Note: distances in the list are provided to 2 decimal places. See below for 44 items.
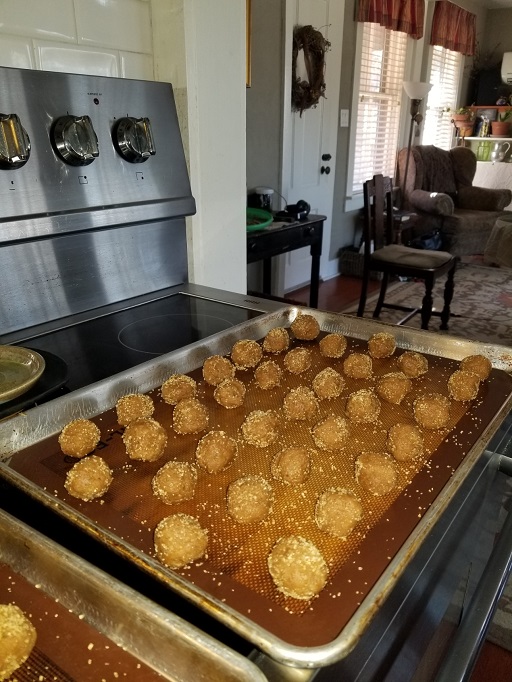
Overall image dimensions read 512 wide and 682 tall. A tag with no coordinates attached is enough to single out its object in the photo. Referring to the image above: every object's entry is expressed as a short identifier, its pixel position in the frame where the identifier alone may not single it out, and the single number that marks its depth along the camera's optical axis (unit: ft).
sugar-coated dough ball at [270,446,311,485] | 2.78
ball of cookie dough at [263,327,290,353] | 4.20
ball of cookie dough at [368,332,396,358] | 4.11
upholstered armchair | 17.01
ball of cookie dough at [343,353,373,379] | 3.88
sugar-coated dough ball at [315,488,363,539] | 2.42
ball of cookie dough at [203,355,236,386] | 3.68
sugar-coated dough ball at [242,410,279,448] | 3.11
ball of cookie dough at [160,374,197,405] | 3.45
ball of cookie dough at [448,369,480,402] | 3.51
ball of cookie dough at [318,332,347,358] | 4.14
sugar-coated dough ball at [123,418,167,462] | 2.90
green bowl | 9.24
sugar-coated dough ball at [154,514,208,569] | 2.22
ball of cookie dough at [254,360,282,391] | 3.75
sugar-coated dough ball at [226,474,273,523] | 2.50
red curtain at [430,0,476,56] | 17.10
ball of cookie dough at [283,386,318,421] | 3.39
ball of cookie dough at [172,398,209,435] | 3.19
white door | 12.11
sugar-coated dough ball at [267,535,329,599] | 2.06
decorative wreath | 11.93
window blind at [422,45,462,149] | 18.61
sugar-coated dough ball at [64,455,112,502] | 2.58
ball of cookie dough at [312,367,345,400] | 3.64
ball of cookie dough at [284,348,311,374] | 3.93
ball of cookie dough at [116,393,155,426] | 3.17
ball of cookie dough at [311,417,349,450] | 3.09
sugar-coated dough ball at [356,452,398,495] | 2.70
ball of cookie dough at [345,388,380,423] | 3.36
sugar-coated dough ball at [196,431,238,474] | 2.86
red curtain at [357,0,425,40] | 13.79
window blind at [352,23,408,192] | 15.08
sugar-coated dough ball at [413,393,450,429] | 3.27
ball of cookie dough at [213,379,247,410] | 3.49
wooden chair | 11.09
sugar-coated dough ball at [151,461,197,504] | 2.60
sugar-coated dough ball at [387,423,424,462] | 2.98
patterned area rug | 12.25
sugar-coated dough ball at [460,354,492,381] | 3.69
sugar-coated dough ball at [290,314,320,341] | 4.36
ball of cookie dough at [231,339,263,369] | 3.95
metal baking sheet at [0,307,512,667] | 1.89
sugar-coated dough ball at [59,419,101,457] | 2.87
